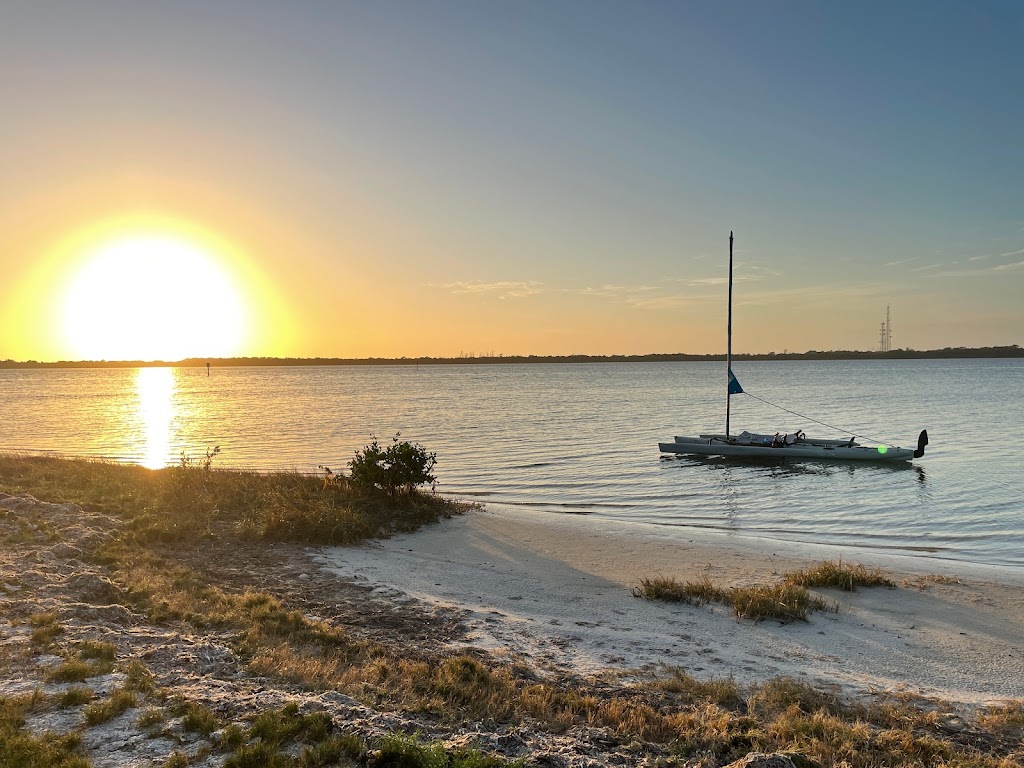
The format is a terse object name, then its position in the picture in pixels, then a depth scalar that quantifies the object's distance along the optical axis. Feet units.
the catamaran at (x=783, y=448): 102.17
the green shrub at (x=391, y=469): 58.29
